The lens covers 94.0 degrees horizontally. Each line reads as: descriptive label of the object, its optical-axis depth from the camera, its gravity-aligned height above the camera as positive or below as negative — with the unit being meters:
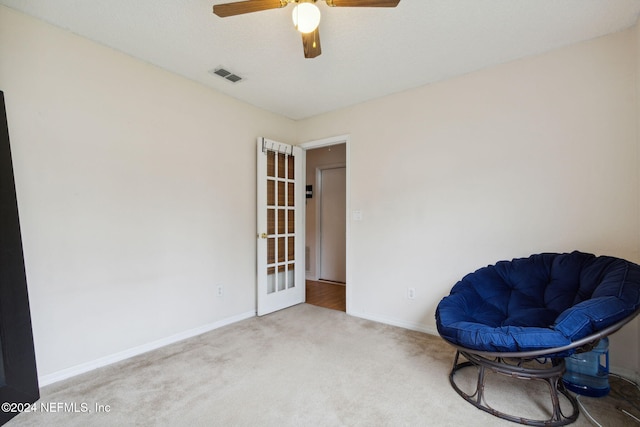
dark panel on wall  1.75 -0.69
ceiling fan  1.49 +0.96
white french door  3.53 -0.43
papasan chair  1.55 -0.76
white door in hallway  5.22 -0.58
